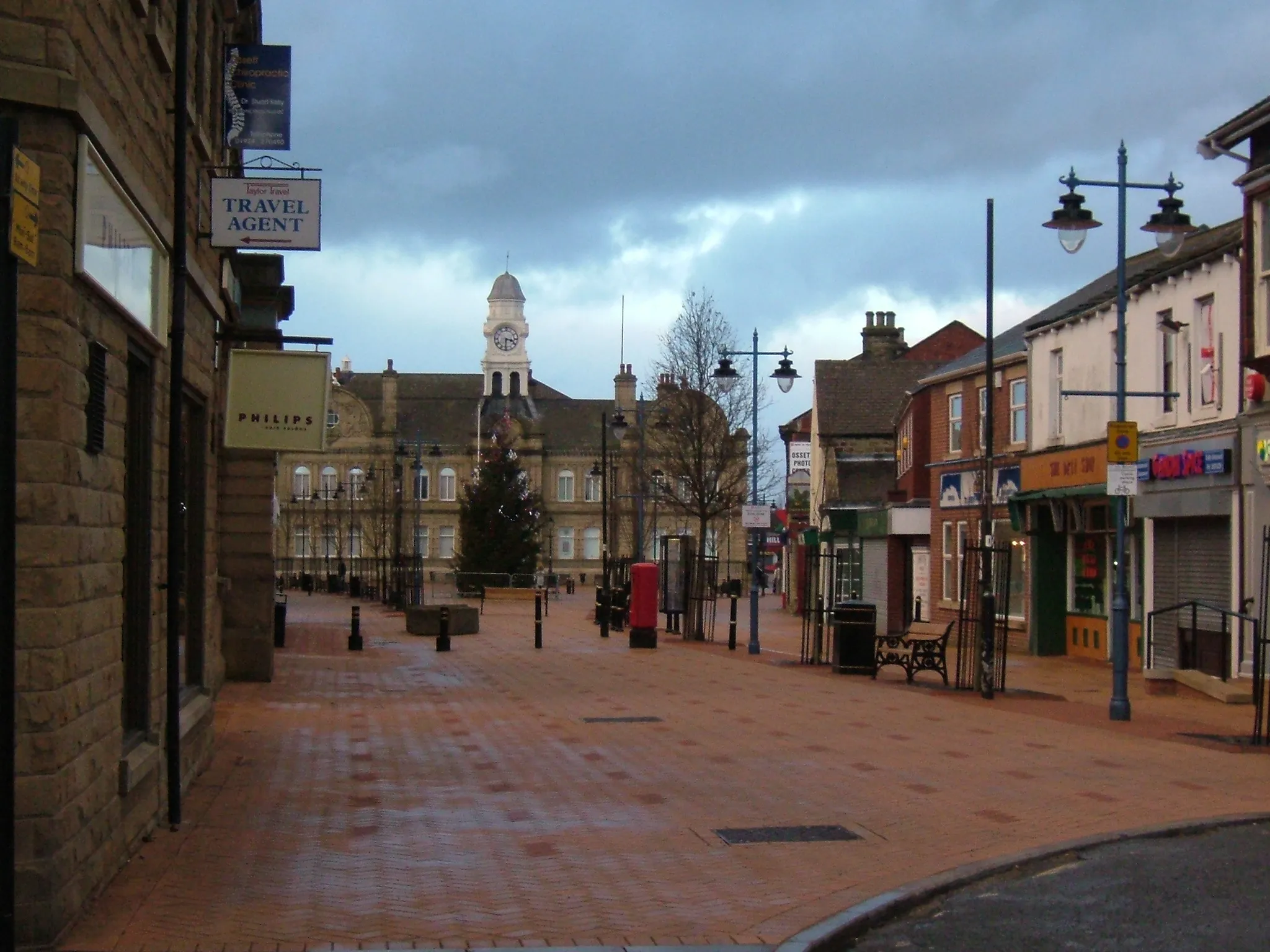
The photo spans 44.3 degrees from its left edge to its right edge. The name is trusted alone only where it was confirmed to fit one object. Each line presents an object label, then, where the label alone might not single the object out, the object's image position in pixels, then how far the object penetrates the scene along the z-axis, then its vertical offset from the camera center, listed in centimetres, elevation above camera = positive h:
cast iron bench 2397 -200
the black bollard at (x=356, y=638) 3225 -241
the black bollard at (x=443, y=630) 3231 -221
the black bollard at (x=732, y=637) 3306 -234
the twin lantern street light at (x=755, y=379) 3194 +324
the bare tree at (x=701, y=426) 4106 +267
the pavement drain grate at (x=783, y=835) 1071 -215
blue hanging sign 1523 +421
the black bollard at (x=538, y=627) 3272 -218
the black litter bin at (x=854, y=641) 2541 -185
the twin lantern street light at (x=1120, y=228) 1905 +372
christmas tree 7856 -8
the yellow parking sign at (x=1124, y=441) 1888 +109
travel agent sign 1345 +266
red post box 3300 -175
